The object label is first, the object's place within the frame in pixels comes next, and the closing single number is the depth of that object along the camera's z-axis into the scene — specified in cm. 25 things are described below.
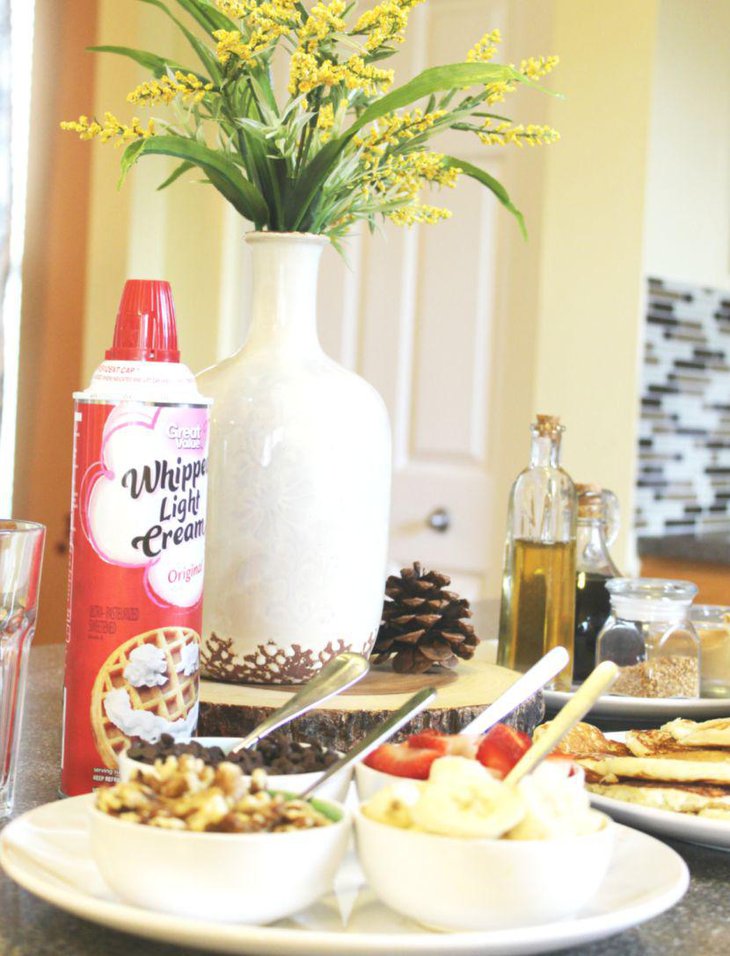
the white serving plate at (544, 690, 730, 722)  111
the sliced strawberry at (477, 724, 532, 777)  70
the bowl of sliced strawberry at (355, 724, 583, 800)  69
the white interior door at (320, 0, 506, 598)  323
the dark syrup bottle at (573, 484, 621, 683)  126
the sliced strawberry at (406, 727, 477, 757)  70
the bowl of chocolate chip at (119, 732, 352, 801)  68
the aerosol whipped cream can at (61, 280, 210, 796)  79
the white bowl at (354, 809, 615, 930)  57
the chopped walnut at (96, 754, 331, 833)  58
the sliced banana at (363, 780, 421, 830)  60
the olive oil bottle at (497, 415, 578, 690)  120
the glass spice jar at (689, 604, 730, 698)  120
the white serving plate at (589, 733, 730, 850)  77
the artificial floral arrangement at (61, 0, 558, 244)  92
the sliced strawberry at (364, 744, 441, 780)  69
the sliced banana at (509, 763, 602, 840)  58
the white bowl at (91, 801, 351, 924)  57
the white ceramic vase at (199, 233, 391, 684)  97
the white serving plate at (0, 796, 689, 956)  57
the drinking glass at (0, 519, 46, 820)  81
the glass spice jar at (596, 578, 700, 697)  114
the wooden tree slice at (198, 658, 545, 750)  90
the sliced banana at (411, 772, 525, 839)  58
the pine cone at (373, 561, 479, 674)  109
